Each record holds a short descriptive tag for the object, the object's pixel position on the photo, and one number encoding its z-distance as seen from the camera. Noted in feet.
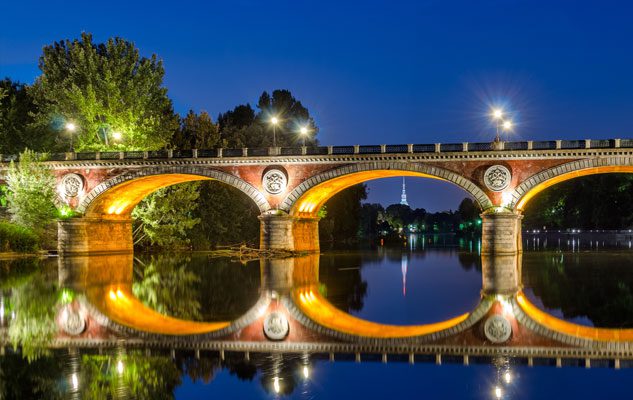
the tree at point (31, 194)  166.91
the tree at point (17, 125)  225.76
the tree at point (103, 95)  191.83
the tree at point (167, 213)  189.78
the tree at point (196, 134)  213.25
